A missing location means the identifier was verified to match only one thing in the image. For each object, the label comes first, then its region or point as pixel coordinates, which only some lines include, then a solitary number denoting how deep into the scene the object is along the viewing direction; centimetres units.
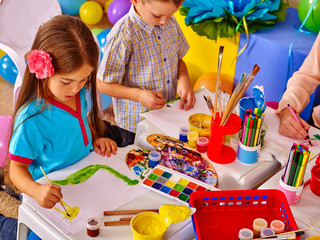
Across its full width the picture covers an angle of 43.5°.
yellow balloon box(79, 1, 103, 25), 331
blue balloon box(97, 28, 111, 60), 255
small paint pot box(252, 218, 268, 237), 92
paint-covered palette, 116
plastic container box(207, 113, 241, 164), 117
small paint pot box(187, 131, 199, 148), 126
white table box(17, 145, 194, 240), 95
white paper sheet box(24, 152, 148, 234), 99
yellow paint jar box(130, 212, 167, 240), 90
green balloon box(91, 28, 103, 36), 279
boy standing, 144
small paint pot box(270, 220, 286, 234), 92
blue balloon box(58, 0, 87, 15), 327
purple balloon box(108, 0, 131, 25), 303
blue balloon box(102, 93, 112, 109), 236
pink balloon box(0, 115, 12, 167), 174
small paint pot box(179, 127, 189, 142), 129
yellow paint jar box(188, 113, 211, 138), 130
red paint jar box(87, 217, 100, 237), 93
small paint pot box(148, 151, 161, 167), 117
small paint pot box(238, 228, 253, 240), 89
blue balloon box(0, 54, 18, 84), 261
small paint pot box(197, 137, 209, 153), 124
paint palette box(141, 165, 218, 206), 107
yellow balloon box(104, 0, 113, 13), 343
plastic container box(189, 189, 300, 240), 98
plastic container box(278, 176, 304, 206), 102
